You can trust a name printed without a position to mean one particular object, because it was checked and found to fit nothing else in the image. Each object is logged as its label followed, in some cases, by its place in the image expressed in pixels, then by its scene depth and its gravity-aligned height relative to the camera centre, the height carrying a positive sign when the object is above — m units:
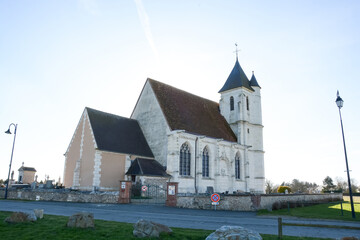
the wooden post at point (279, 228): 8.63 -1.12
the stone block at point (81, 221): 9.31 -1.08
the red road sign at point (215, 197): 18.25 -0.52
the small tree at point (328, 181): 77.53 +2.37
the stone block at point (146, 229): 8.54 -1.21
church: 27.70 +4.60
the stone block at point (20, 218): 9.78 -1.07
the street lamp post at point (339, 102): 19.39 +5.70
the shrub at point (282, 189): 40.36 +0.07
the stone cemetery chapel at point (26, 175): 64.50 +2.34
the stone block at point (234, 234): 7.17 -1.10
